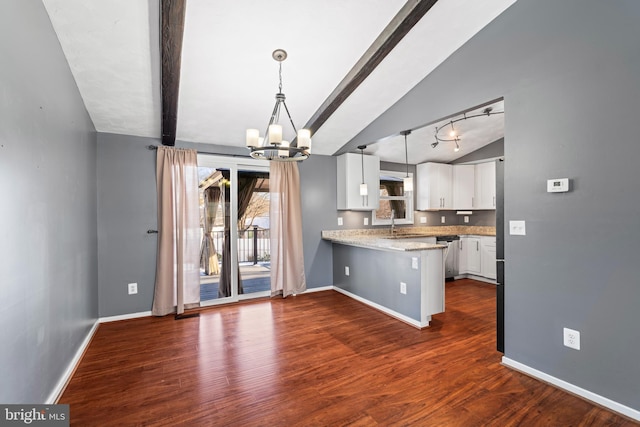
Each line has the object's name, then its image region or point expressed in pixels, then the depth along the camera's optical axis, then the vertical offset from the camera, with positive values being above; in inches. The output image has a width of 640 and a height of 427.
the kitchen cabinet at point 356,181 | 186.5 +20.4
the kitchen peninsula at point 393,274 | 126.6 -33.2
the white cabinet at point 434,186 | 222.1 +19.8
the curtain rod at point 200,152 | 144.3 +33.9
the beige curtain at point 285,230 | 170.7 -11.1
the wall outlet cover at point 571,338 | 79.2 -37.1
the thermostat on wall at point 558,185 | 81.0 +7.2
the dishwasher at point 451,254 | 209.8 -33.4
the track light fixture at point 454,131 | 151.1 +50.4
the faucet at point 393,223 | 211.6 -9.3
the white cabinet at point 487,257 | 201.3 -34.5
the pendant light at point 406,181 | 138.5 +18.3
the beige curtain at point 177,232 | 143.1 -10.4
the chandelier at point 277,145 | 87.2 +22.1
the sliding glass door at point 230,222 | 161.0 -5.6
